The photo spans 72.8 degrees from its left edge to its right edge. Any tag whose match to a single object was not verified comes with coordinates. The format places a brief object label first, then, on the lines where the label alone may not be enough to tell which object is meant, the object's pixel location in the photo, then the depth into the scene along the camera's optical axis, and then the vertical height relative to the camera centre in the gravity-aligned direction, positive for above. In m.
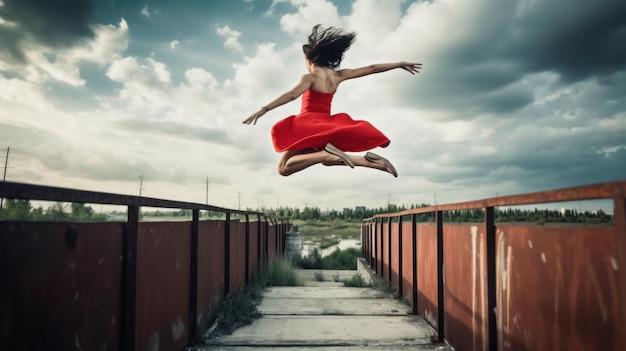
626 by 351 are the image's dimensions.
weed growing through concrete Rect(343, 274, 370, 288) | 8.23 -1.41
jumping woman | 4.24 +0.87
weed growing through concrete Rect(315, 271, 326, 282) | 11.16 -1.77
